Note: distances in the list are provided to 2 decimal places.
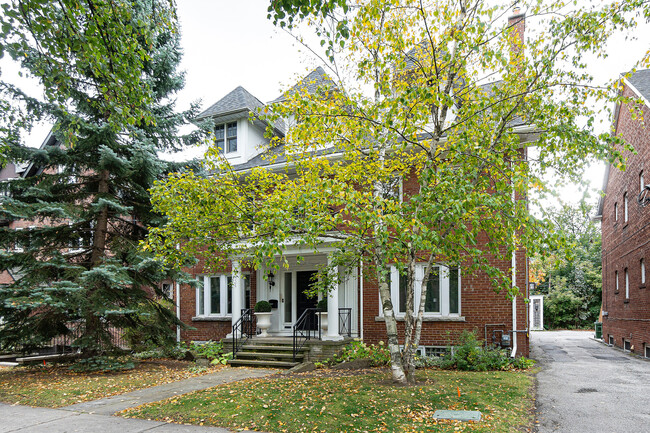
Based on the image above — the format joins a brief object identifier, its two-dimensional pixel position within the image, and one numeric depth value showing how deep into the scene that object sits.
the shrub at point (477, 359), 11.05
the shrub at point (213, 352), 13.00
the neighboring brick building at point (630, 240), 14.84
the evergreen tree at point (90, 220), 10.93
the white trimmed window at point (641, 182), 15.06
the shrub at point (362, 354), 11.83
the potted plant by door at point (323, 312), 13.66
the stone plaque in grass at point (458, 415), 6.43
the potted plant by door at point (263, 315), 14.15
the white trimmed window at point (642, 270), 15.31
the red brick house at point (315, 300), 12.38
